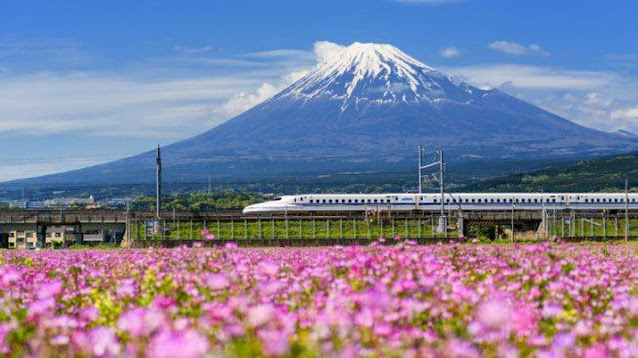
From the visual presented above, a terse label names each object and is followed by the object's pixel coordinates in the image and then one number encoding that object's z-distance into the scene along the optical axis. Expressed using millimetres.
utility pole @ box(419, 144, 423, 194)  76375
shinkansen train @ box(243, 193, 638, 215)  86250
